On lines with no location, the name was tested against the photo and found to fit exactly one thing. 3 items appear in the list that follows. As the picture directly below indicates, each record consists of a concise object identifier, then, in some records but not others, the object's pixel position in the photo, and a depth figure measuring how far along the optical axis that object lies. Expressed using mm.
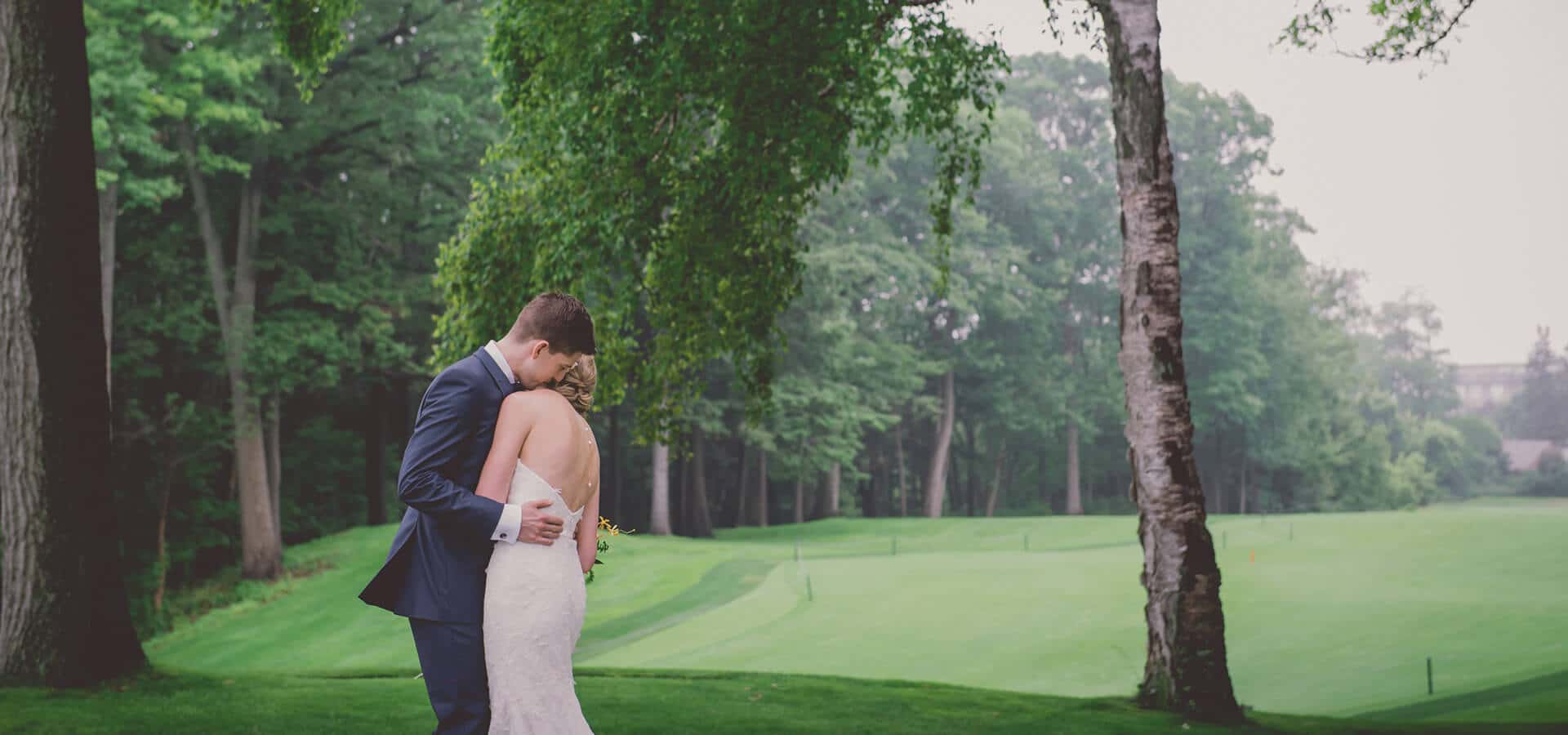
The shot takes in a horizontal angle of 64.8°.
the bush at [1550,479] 65875
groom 4223
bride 4246
